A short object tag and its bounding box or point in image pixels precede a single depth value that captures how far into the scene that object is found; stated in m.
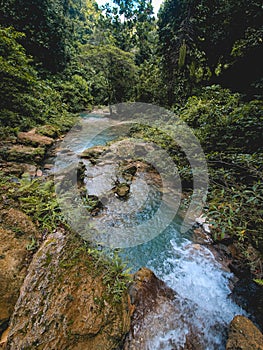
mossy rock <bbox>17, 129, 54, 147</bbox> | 5.88
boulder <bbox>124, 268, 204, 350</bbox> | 2.04
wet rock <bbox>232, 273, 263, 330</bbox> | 2.33
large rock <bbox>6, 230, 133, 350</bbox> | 1.49
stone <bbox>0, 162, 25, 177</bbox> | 3.91
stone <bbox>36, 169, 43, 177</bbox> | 4.68
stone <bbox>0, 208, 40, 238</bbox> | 2.15
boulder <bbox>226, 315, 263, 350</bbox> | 1.76
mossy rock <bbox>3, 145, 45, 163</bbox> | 4.71
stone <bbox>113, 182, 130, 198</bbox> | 4.72
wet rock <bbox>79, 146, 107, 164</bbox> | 6.77
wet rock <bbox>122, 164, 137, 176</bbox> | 5.78
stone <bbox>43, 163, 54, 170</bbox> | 5.43
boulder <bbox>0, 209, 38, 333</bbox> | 1.66
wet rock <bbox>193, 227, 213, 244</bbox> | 3.41
